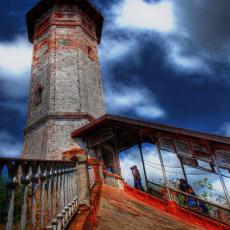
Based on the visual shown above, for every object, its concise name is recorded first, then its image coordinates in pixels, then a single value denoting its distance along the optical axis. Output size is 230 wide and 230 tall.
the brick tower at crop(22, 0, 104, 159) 12.67
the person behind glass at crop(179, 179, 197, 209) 8.38
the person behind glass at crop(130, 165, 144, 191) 11.26
